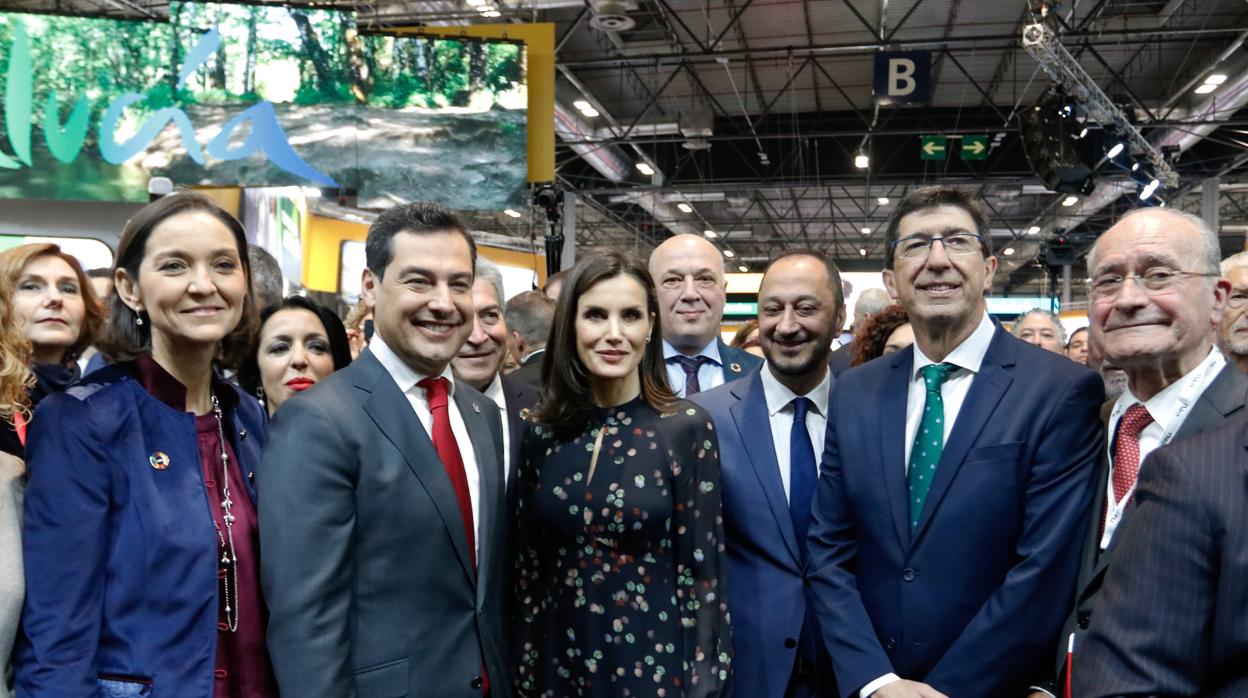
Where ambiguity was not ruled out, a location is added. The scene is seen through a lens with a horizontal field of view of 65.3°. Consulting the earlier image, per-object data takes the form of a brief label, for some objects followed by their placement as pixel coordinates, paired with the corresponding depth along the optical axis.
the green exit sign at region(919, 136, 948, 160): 14.35
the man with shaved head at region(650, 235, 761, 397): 3.67
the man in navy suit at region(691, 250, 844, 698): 2.52
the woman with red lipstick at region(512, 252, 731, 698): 2.25
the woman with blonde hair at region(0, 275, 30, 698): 1.82
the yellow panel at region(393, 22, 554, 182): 8.65
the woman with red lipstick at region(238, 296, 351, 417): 3.14
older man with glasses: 2.07
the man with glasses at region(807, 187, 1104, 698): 2.20
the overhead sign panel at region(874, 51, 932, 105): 11.39
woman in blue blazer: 1.80
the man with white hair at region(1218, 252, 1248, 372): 3.20
